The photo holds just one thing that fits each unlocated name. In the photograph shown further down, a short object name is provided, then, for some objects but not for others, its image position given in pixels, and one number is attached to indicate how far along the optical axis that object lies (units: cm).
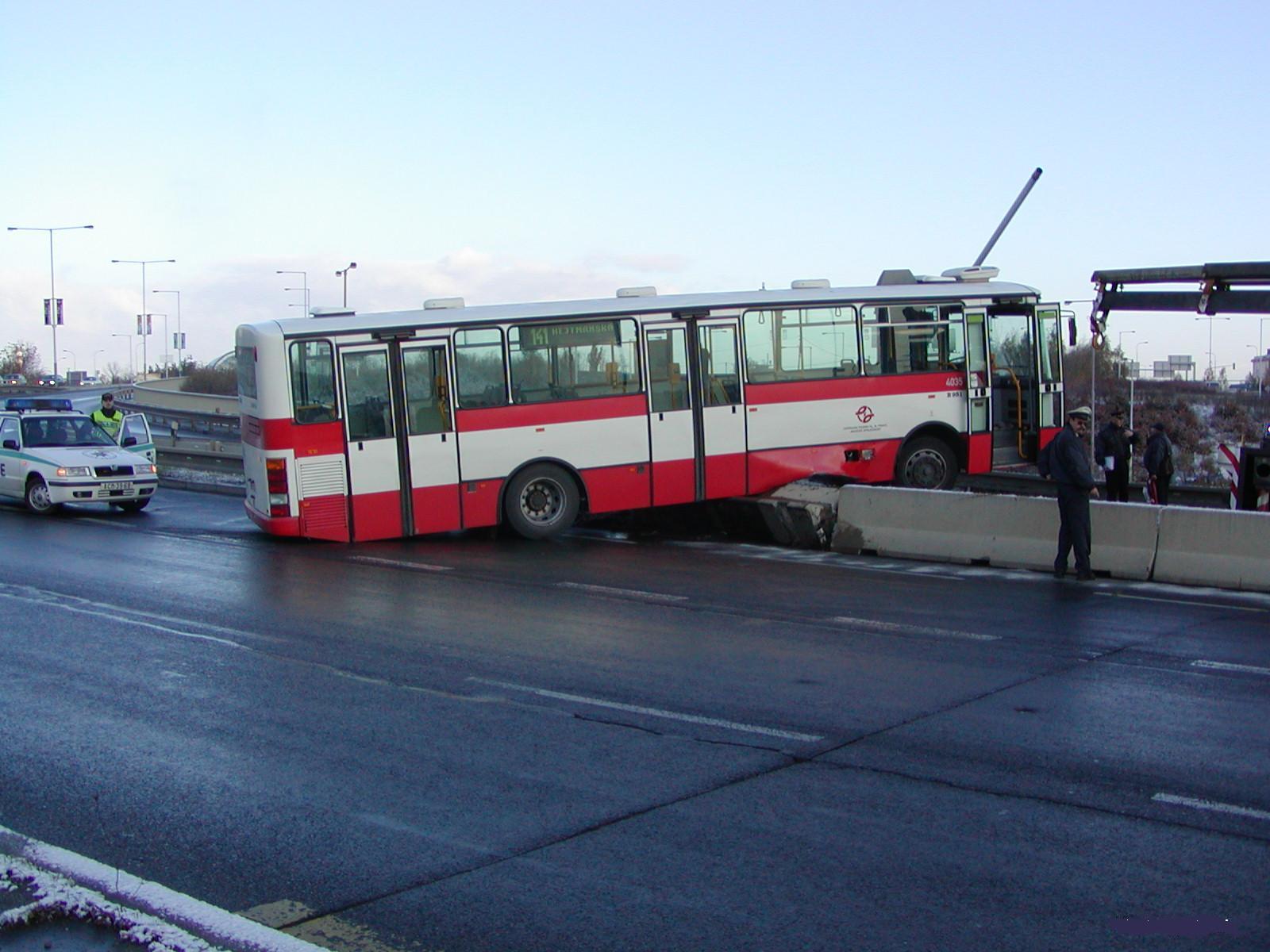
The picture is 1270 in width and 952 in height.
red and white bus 1689
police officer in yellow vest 2477
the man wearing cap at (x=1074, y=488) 1354
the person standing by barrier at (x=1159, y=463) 1830
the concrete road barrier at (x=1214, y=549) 1327
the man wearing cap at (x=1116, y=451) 1869
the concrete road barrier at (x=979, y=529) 1418
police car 2116
